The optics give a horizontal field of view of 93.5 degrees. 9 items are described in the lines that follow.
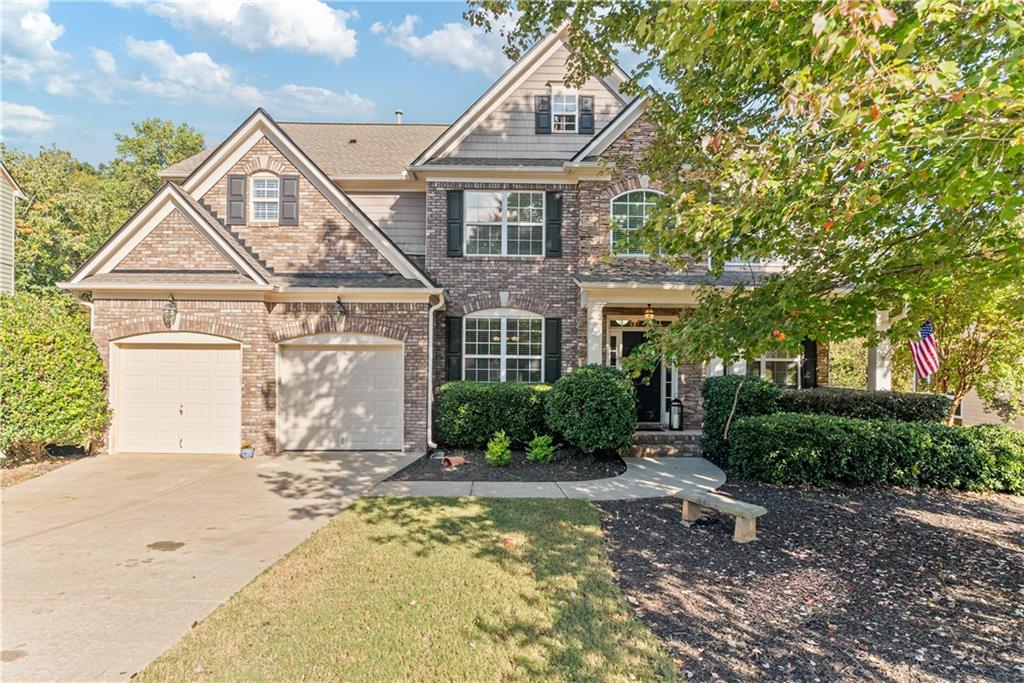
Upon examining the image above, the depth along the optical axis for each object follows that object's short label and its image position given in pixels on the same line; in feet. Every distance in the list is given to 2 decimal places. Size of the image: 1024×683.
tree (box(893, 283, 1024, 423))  34.60
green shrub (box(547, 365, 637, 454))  29.25
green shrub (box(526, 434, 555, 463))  31.17
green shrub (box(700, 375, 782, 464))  30.83
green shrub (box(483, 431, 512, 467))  30.04
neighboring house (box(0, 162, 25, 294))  46.15
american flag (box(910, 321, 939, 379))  33.12
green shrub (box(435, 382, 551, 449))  34.42
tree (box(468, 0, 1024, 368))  9.12
